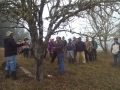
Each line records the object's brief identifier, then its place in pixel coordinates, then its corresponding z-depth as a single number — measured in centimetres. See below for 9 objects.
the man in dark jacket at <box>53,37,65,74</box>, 468
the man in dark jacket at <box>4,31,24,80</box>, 369
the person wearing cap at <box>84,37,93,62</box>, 679
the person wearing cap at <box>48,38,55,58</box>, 672
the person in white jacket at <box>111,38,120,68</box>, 596
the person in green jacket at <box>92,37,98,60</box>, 713
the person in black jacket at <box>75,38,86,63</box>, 641
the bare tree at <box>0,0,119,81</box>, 316
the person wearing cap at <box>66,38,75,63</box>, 634
